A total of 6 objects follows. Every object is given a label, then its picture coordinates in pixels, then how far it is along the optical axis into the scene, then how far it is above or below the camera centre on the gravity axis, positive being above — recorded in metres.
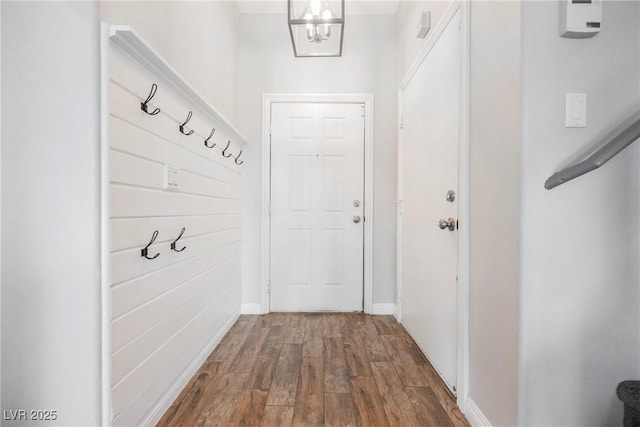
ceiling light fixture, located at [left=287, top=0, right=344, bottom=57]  2.11 +1.26
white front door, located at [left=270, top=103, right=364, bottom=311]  3.02 +0.04
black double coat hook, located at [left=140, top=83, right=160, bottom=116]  1.33 +0.40
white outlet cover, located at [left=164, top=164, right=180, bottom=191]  1.51 +0.13
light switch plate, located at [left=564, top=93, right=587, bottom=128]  1.11 +0.32
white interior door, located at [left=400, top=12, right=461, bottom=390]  1.70 +0.03
